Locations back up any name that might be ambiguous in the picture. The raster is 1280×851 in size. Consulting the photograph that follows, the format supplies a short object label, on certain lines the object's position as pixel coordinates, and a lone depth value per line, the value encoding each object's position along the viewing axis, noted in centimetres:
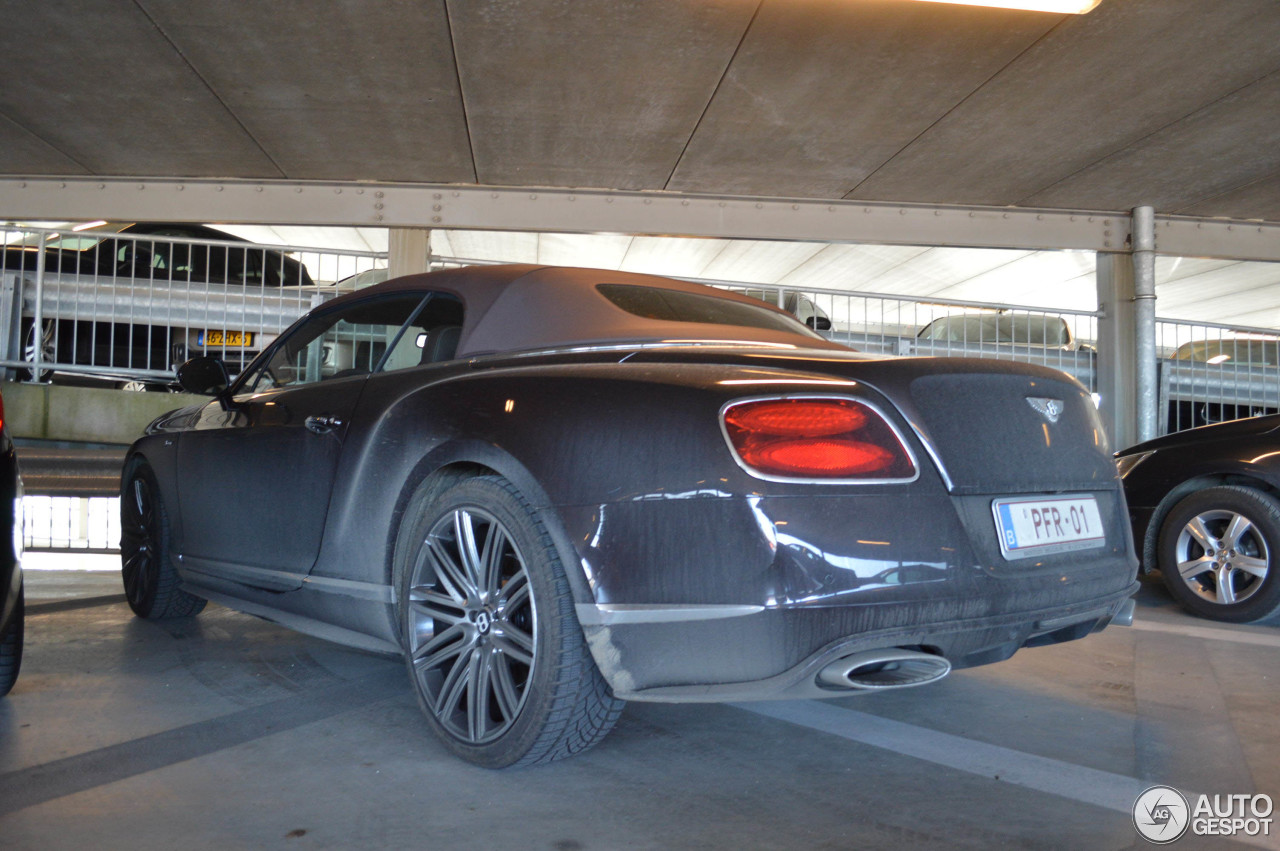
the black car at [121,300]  759
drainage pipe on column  870
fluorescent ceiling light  533
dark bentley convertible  191
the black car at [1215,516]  428
